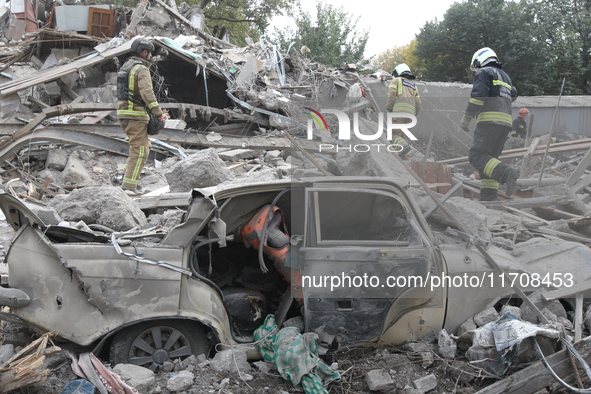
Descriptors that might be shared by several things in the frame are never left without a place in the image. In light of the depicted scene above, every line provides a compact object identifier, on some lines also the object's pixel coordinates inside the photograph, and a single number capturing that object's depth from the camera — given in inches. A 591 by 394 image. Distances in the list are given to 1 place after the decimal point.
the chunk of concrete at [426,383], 119.6
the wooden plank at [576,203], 197.0
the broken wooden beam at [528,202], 182.2
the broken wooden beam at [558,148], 215.5
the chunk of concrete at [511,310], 129.1
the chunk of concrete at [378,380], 119.8
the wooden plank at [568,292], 133.8
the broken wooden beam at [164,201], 206.2
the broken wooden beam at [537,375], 114.4
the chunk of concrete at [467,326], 127.9
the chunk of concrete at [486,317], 128.7
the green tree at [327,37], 1090.1
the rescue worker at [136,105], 241.4
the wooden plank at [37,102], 420.1
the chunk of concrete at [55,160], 309.9
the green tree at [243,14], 1182.9
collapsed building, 121.0
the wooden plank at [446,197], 136.9
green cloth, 119.7
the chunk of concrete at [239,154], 339.9
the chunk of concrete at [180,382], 116.6
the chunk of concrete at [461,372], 121.2
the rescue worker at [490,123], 186.1
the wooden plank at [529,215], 184.3
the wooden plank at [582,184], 203.9
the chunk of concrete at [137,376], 113.7
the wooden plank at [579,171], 203.5
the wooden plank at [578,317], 127.7
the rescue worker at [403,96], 278.4
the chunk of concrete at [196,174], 232.2
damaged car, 118.6
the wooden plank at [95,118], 342.7
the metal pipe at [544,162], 208.8
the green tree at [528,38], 868.6
